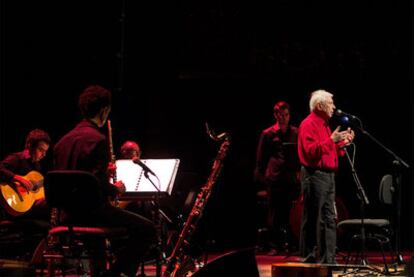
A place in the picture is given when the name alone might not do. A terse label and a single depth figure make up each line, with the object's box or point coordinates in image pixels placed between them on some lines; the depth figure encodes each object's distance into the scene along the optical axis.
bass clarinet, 11.37
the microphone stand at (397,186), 13.30
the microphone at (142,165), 9.80
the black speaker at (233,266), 5.62
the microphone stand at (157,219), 10.13
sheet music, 11.06
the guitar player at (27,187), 13.26
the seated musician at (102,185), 9.08
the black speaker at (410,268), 7.18
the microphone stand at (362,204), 12.55
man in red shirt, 12.46
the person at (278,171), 16.74
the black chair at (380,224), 13.24
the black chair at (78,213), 8.66
